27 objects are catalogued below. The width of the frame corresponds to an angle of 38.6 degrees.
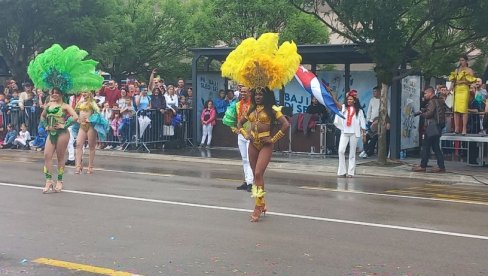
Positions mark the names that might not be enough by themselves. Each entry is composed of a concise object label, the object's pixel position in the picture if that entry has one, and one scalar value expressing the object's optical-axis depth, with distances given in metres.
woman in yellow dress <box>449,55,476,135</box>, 17.00
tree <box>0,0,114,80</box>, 28.50
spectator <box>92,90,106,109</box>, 21.46
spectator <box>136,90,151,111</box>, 21.12
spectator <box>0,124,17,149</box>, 22.61
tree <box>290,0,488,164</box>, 15.66
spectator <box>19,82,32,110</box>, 22.59
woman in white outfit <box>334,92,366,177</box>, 15.16
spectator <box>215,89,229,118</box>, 22.25
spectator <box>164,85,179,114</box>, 21.75
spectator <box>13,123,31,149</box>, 22.22
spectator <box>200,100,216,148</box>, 21.75
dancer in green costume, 11.97
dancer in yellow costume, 9.44
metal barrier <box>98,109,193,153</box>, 20.75
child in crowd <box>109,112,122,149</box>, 21.03
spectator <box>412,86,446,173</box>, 15.97
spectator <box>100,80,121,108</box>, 21.56
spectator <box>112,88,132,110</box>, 20.91
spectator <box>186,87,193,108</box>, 23.12
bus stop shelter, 18.61
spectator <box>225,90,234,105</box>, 22.20
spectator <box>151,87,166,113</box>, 21.08
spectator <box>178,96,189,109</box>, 22.88
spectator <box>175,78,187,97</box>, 23.25
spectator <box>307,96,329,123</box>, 20.30
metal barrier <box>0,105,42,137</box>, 22.67
